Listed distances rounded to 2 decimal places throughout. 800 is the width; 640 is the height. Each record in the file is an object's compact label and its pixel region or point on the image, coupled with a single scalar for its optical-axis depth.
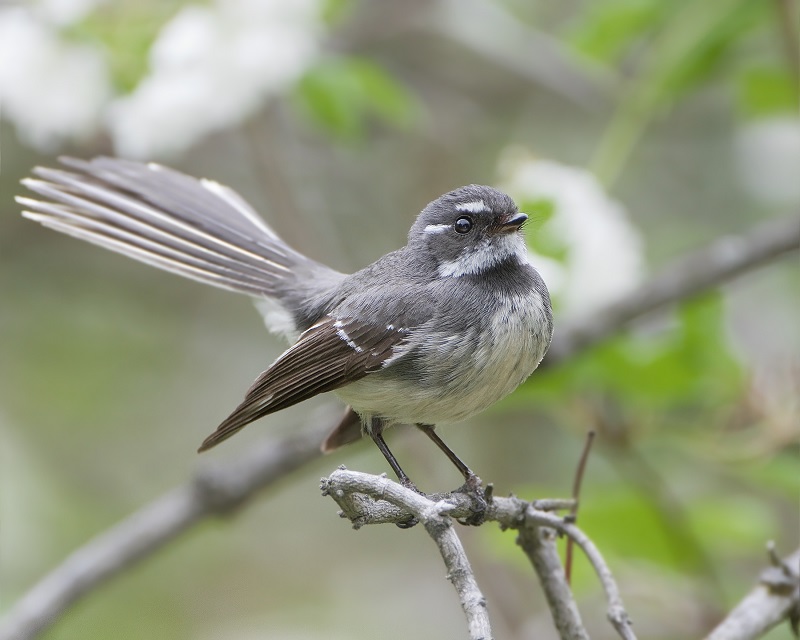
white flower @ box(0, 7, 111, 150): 6.78
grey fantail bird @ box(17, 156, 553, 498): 5.30
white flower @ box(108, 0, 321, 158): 6.65
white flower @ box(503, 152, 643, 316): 6.79
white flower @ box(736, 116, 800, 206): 10.71
